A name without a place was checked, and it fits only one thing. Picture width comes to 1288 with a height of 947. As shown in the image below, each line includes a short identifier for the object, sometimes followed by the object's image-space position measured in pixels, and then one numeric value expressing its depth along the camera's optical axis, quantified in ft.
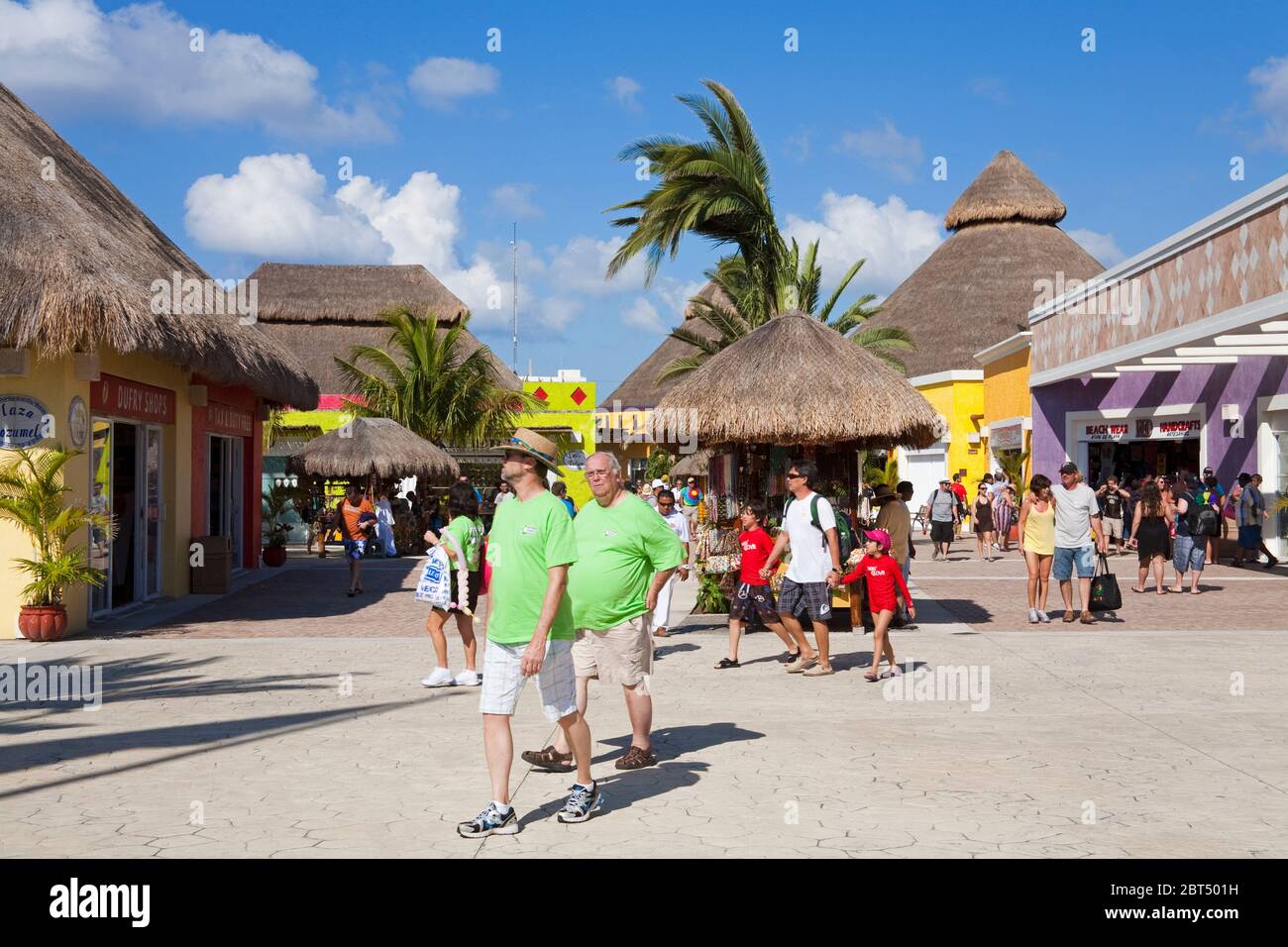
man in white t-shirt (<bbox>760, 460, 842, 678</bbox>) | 32.07
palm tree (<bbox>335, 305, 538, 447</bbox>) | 109.19
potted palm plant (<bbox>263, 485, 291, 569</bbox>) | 74.54
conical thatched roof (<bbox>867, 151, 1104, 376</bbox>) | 151.64
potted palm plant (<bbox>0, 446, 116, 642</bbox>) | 39.83
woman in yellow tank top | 45.09
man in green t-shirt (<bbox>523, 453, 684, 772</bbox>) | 21.21
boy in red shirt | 34.40
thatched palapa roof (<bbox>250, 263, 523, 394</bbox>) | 146.51
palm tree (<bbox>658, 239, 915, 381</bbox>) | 70.95
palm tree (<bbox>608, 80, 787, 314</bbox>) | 63.31
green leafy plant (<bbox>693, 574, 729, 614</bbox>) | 46.47
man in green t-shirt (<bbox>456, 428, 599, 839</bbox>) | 17.71
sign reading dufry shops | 44.27
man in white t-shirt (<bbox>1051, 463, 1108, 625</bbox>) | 44.62
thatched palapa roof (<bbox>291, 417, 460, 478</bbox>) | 88.22
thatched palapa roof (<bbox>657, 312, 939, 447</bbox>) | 44.06
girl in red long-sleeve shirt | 31.86
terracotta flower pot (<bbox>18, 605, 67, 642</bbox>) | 39.75
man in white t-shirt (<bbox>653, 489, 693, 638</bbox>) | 40.14
